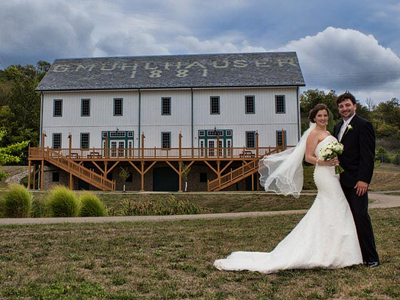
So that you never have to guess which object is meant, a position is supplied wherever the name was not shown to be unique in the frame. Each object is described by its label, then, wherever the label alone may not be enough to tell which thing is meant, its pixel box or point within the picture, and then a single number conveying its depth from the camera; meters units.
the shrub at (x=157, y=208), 17.42
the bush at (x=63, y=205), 15.21
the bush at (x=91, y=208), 15.80
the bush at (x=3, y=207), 15.19
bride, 5.61
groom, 5.66
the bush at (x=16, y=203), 15.24
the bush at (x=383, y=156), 44.64
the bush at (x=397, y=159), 42.88
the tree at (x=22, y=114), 46.66
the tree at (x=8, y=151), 11.06
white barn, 33.44
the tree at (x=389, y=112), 61.84
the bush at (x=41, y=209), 15.40
